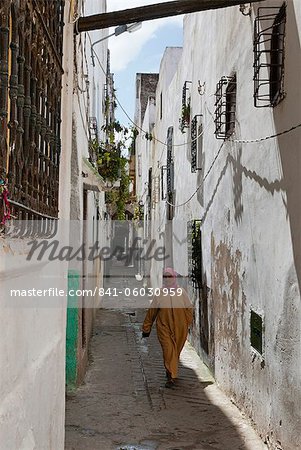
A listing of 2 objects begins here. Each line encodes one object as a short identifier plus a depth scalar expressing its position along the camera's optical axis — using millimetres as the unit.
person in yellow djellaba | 8492
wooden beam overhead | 4707
